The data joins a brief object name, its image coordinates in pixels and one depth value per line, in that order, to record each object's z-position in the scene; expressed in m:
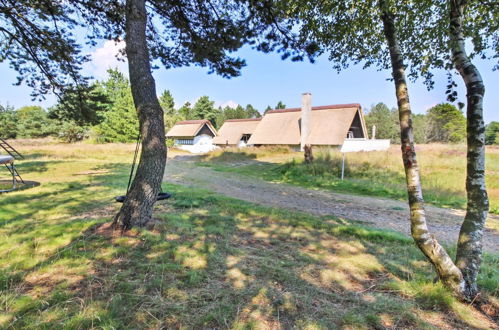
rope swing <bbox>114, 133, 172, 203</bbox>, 3.54
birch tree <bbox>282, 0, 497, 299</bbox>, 2.27
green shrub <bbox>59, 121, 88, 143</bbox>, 35.64
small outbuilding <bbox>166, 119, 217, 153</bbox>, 32.22
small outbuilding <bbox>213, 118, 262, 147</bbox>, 31.39
